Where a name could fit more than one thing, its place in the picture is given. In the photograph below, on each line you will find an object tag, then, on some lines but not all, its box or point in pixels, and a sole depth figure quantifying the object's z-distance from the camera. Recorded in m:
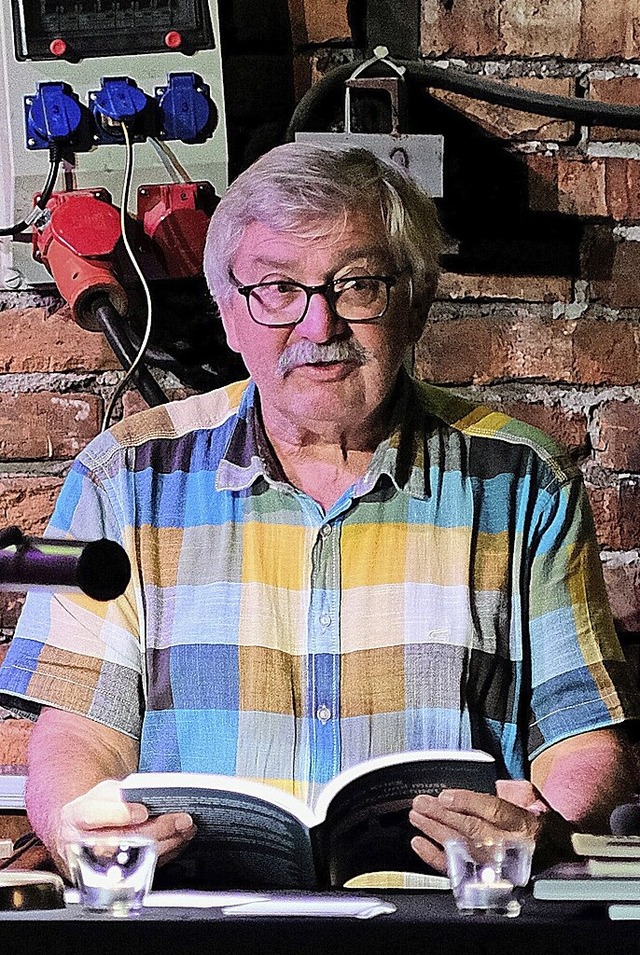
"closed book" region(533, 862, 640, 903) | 2.52
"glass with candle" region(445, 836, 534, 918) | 2.50
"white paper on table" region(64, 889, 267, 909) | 2.51
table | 2.43
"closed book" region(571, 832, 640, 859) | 2.60
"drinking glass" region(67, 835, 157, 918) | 2.51
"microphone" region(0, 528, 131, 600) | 2.41
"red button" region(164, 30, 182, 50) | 2.85
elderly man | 2.77
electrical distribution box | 2.85
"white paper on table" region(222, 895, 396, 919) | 2.47
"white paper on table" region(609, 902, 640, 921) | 2.48
